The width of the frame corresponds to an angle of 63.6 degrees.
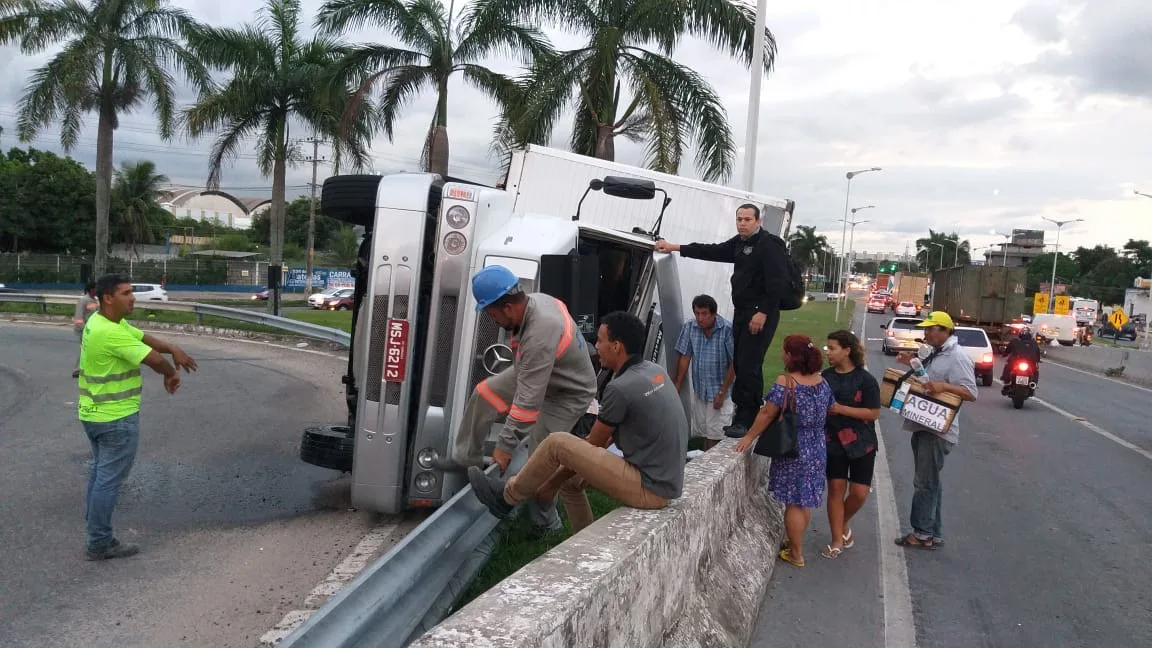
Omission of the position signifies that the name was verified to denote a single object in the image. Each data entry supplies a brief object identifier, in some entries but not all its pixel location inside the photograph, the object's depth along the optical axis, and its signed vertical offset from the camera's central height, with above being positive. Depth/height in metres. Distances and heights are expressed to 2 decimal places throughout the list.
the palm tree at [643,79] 17.62 +3.94
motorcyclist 17.24 -0.68
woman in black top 6.66 -0.90
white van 48.62 -0.32
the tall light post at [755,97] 15.92 +3.43
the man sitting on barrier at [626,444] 4.67 -0.83
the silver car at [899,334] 28.19 -0.83
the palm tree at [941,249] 146.80 +9.89
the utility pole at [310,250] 55.84 +0.40
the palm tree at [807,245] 139.25 +8.10
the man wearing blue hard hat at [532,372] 5.19 -0.56
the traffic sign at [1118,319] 39.06 +0.28
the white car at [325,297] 43.50 -1.86
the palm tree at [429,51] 19.27 +4.59
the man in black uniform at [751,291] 7.54 +0.03
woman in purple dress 6.24 -0.83
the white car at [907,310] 62.28 -0.15
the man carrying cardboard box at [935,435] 6.99 -0.94
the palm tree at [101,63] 24.30 +4.74
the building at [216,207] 115.75 +5.24
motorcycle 17.08 -1.22
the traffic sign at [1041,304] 60.76 +1.01
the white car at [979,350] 21.47 -0.84
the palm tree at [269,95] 25.31 +4.39
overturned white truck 6.38 -0.35
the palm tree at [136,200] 61.56 +2.79
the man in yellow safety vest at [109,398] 5.86 -1.01
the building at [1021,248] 109.00 +8.61
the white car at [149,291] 42.43 -2.23
